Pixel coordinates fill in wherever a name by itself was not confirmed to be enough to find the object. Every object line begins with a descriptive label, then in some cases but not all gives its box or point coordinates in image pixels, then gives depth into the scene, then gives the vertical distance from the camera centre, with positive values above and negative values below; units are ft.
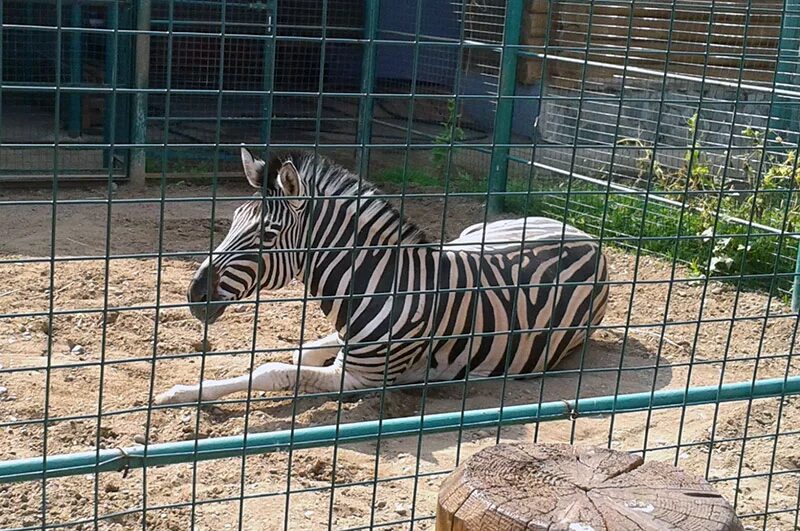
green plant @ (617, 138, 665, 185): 26.96 -2.77
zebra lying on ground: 16.78 -4.06
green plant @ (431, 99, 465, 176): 32.58 -3.31
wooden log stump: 6.95 -2.95
